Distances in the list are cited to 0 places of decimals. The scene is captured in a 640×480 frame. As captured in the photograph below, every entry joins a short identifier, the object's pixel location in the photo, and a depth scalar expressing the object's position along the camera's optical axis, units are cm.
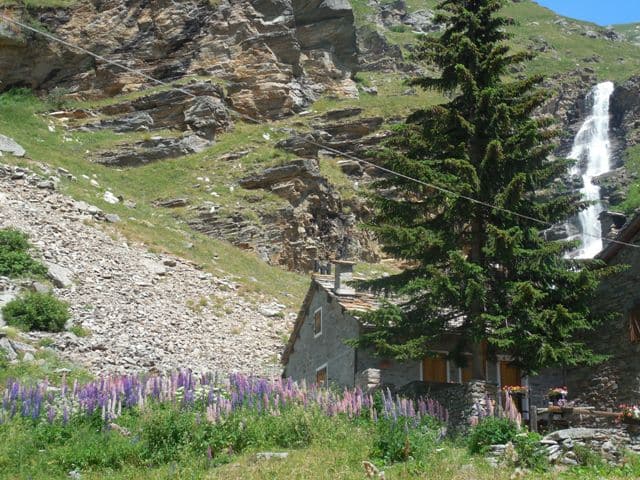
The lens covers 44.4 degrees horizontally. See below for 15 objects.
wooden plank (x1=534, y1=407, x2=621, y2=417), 1614
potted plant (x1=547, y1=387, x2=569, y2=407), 1733
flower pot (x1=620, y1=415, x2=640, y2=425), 1467
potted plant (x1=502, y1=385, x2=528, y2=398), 1707
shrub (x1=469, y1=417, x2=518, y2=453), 1332
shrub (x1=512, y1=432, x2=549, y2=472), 1214
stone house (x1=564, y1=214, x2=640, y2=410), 1883
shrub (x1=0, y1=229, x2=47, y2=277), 2558
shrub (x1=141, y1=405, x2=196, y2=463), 1202
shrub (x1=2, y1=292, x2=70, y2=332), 2278
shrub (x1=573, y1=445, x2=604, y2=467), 1241
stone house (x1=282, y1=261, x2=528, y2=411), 1928
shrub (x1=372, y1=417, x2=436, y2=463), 1229
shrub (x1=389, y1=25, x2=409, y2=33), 11150
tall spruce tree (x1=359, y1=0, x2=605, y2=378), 1683
